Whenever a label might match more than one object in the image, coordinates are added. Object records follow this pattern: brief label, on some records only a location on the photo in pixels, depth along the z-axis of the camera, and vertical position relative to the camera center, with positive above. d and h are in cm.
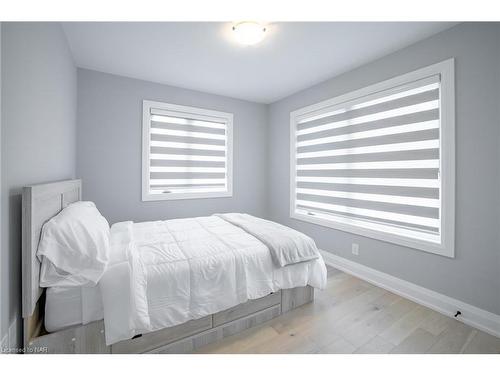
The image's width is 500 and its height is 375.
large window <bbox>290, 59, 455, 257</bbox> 198 +30
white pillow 119 -40
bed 119 -71
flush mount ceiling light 184 +134
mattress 120 -69
